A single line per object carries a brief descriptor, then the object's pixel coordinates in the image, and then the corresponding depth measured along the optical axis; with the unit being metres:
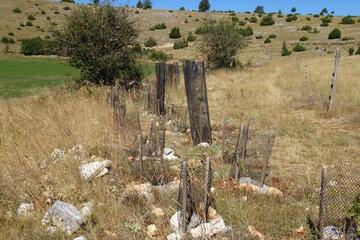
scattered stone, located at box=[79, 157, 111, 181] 6.54
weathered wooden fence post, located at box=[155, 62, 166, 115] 12.57
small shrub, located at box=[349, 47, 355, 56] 31.31
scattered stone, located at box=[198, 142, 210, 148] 8.99
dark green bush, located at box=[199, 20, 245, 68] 29.30
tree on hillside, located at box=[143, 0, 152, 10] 74.69
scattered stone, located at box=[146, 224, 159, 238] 5.08
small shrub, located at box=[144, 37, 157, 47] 47.41
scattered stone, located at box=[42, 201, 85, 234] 5.27
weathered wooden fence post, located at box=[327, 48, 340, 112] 13.10
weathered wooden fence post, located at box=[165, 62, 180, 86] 18.12
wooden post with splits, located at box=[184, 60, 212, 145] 9.23
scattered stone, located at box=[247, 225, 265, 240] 4.94
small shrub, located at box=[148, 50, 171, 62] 37.49
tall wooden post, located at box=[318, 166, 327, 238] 4.62
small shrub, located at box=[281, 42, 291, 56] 34.22
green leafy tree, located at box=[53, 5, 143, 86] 17.47
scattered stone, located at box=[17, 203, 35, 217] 5.70
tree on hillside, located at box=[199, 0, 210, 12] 83.09
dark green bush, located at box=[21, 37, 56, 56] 45.16
